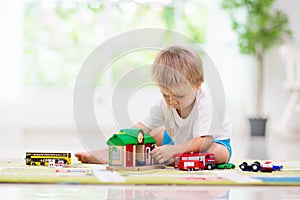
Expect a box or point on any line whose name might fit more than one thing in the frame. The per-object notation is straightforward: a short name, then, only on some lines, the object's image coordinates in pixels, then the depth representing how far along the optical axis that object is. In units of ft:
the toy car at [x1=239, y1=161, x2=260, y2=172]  7.04
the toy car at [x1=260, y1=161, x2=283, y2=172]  7.01
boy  7.17
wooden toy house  6.91
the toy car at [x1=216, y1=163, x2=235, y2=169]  7.30
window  15.92
